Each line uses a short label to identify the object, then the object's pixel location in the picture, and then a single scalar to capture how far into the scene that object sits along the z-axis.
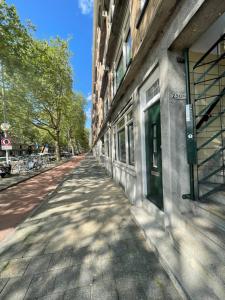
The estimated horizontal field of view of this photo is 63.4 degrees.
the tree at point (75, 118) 30.43
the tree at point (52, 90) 19.81
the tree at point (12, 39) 7.05
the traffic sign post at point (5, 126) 12.46
